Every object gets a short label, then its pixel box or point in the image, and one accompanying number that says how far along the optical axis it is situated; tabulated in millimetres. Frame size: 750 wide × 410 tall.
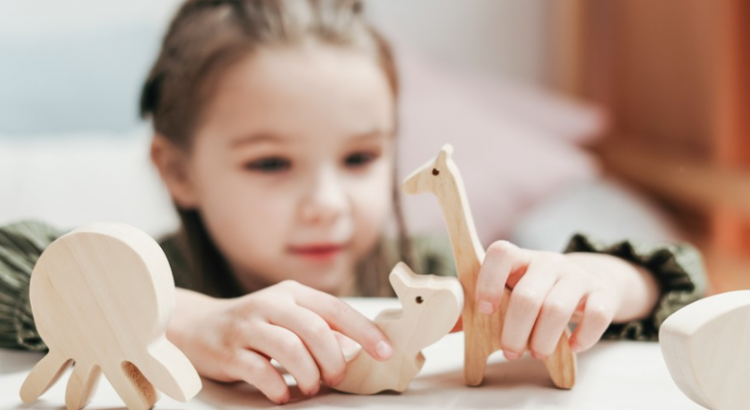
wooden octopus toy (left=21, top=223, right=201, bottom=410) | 393
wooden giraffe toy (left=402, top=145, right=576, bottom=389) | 446
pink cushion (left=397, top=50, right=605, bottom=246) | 1428
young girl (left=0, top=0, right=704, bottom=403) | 464
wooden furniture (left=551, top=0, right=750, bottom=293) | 1419
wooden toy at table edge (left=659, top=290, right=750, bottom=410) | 383
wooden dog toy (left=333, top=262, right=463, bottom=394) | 431
